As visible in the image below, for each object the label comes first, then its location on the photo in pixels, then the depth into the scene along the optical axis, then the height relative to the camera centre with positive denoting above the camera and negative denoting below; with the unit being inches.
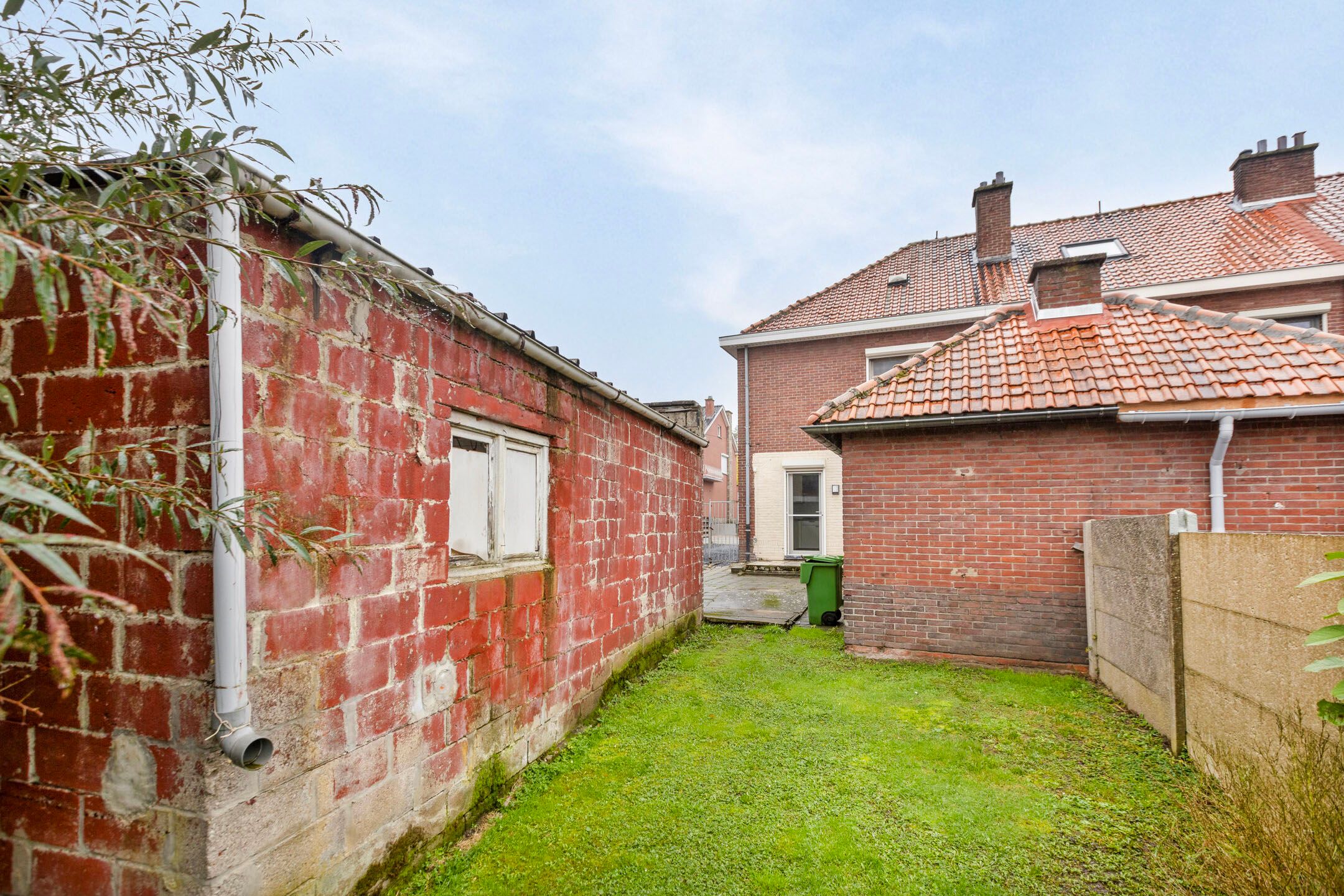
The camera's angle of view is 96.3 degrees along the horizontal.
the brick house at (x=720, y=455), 1434.9 +46.3
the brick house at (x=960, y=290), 525.0 +173.1
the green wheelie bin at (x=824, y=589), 362.0 -70.5
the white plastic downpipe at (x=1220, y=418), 241.0 +20.5
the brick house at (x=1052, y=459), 250.1 +4.3
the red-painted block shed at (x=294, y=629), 85.7 -25.8
